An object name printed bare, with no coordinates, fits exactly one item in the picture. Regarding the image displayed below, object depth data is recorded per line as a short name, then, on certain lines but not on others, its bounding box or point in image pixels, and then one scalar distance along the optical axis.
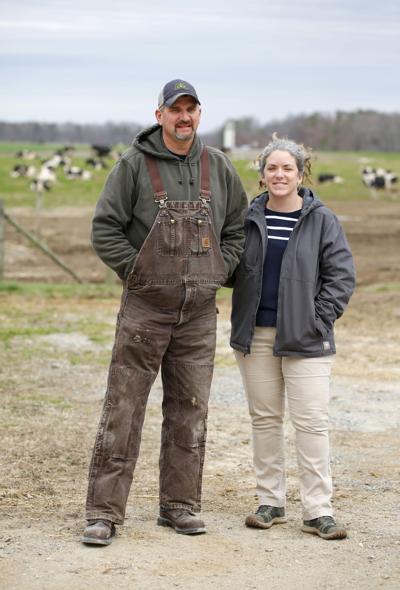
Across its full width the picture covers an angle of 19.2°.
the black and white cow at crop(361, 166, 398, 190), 45.72
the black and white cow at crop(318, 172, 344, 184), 50.48
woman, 5.91
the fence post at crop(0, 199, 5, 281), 17.92
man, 5.72
